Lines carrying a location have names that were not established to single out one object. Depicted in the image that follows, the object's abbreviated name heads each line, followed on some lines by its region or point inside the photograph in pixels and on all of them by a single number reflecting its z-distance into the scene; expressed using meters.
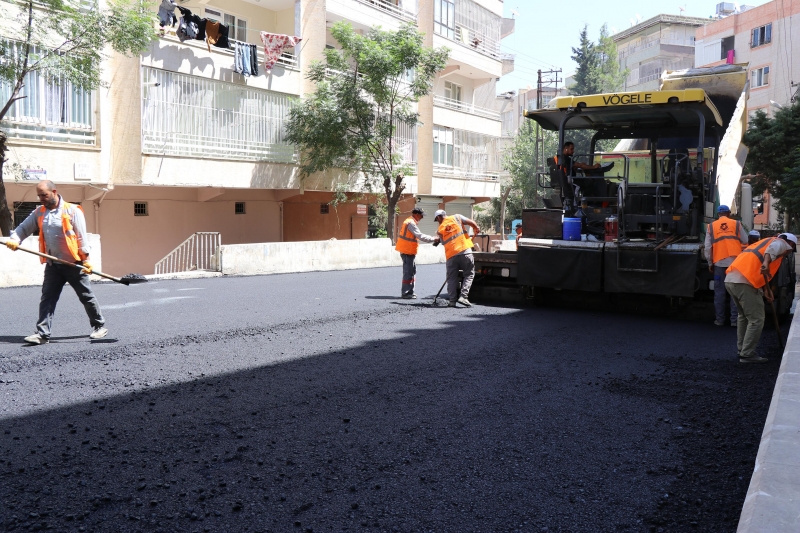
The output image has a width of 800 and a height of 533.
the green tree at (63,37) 14.54
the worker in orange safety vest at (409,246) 11.51
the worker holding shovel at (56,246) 7.40
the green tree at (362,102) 22.16
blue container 9.97
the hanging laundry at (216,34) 20.00
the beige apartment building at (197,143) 17.30
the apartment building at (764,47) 36.66
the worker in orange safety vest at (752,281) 7.15
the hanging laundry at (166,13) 18.75
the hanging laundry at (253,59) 20.83
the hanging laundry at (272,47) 21.36
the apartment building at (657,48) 55.50
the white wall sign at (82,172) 17.36
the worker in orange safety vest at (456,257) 10.71
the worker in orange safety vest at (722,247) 8.86
